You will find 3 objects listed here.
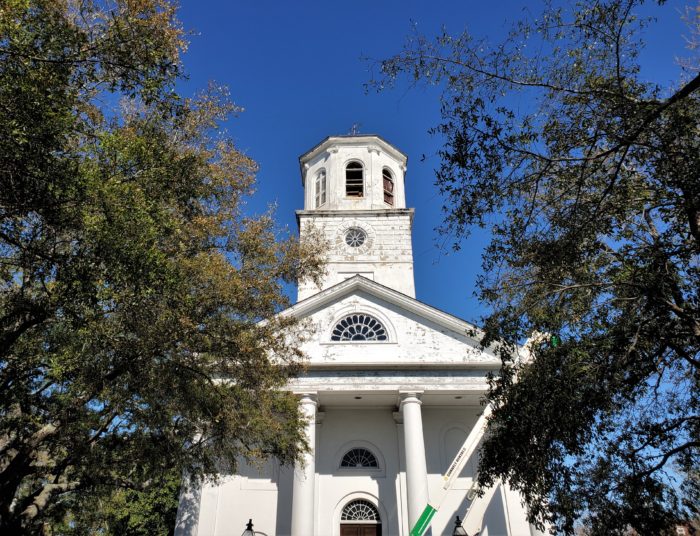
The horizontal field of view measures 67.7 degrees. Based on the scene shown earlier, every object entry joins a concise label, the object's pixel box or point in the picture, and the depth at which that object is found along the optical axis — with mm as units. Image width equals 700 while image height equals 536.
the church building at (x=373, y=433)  15617
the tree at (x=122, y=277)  5430
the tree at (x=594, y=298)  5875
